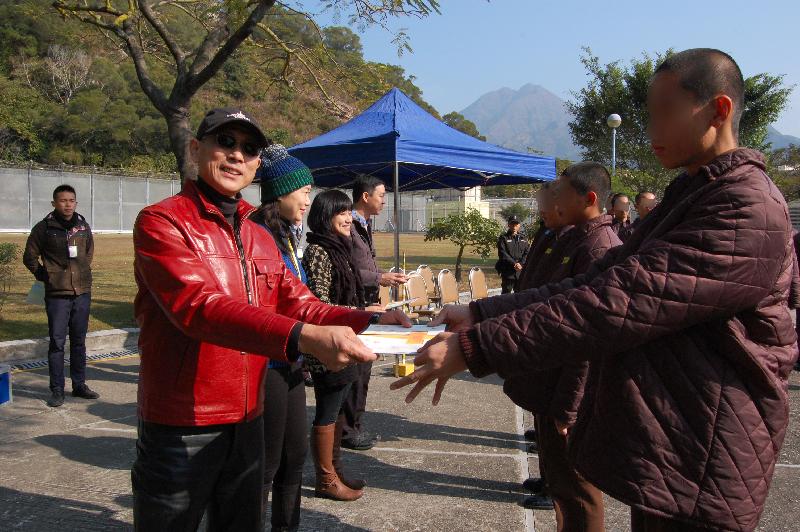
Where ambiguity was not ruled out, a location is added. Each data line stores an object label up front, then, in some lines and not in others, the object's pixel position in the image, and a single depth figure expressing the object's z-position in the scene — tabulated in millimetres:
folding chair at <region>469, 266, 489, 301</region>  11172
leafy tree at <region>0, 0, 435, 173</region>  56406
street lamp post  18031
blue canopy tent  8359
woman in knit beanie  3053
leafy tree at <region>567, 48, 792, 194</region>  28062
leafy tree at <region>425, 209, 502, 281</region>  17500
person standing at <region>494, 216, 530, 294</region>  12570
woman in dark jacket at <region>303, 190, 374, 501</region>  3975
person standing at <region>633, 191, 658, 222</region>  8633
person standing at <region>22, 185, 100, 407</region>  6547
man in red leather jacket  1908
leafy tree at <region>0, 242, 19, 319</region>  9594
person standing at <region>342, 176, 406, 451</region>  4992
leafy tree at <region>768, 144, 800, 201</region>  30812
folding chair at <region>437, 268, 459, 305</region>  10813
